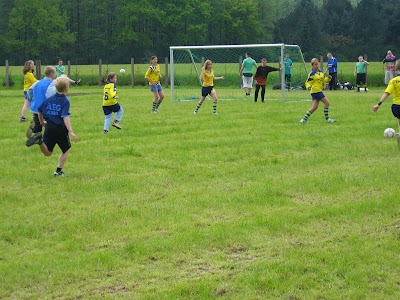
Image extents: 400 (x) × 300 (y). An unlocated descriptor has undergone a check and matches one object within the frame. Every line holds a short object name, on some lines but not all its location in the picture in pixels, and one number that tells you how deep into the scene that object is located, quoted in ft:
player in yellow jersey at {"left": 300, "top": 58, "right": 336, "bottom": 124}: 60.18
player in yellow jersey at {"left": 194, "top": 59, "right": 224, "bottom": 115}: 69.10
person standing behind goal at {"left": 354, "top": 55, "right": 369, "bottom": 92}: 109.99
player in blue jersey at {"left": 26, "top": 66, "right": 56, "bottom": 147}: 44.35
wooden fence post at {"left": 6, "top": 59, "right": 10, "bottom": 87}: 151.60
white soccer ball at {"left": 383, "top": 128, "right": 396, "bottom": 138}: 50.96
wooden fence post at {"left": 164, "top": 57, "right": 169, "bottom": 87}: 140.52
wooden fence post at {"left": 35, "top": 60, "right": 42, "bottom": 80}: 153.24
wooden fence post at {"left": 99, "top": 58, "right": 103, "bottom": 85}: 152.05
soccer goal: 93.81
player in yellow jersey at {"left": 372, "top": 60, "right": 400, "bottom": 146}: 44.78
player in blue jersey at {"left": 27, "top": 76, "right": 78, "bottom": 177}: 37.47
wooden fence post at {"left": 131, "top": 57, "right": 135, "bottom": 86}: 149.18
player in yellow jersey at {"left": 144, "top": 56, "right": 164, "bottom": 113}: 72.69
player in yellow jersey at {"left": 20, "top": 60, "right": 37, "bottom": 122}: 60.49
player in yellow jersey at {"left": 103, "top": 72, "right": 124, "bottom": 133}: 54.70
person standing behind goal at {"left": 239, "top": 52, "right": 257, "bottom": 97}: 94.94
